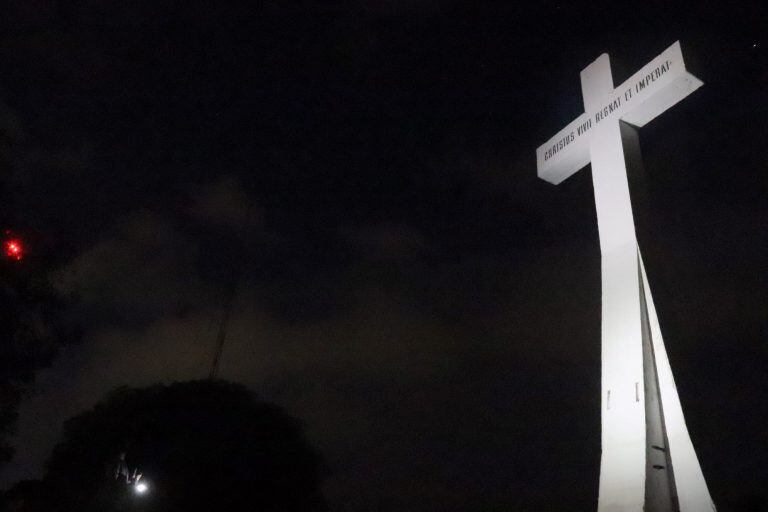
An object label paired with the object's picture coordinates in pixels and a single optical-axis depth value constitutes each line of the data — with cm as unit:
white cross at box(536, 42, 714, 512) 1070
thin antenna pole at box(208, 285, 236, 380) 2084
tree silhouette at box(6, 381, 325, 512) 2175
